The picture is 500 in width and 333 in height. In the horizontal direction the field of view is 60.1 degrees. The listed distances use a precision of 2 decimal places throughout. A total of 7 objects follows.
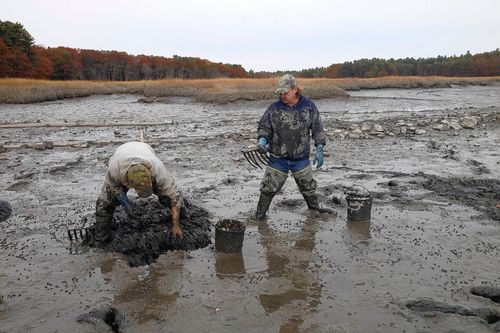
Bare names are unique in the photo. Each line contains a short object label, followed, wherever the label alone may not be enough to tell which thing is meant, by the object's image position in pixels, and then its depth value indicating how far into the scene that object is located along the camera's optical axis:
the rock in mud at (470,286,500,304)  3.90
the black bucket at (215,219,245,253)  4.80
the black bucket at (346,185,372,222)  5.79
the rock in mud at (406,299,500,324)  3.61
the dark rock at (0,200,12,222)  3.65
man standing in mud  5.74
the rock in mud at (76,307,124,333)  3.49
